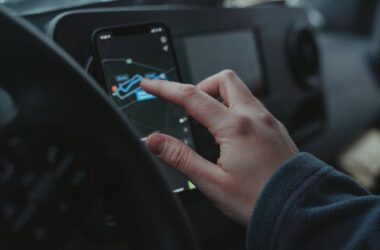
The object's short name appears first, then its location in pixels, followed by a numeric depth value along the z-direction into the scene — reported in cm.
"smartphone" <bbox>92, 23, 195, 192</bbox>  62
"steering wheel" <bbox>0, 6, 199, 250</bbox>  36
